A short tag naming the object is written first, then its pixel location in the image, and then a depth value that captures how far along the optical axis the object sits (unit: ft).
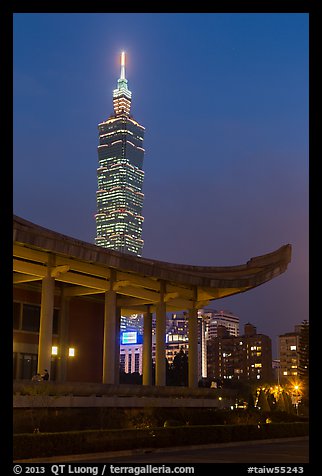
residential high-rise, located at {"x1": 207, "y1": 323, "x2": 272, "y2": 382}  595.88
